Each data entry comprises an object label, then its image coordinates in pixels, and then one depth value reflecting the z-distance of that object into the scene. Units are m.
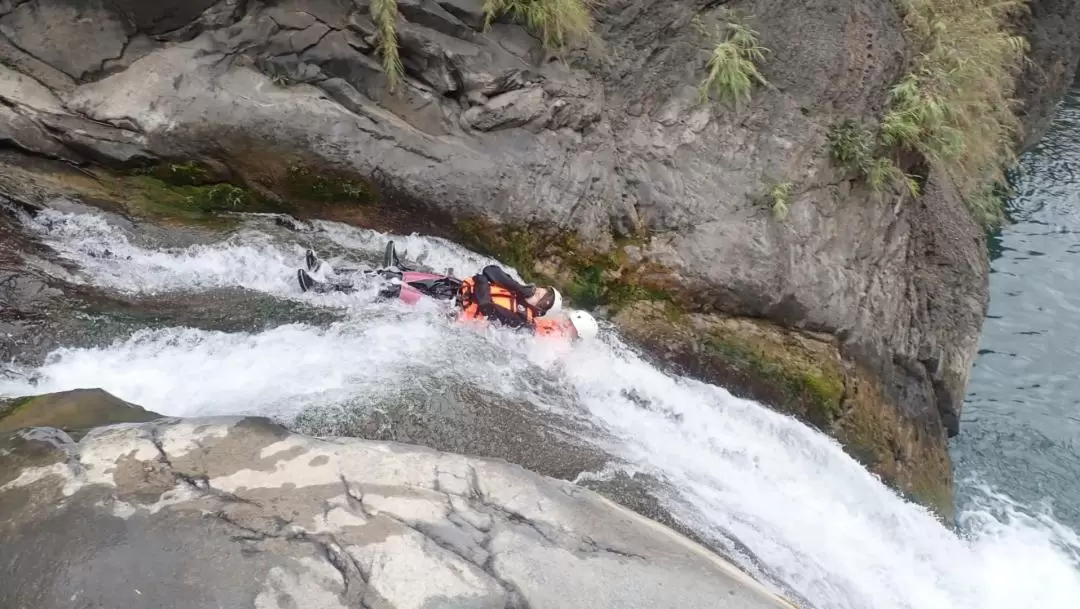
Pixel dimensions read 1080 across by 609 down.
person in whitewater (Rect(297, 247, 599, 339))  5.93
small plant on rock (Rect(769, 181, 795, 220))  7.32
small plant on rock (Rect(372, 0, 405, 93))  6.54
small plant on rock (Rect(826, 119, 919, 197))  7.87
